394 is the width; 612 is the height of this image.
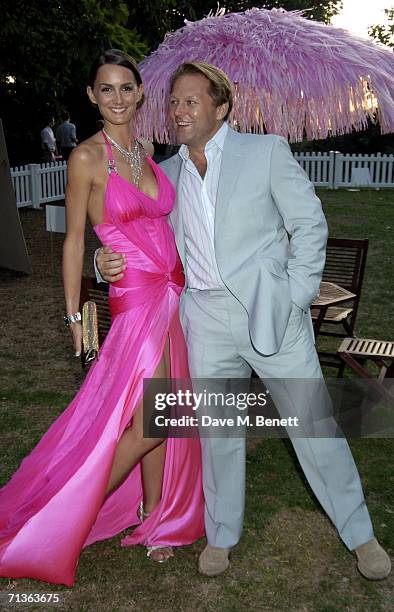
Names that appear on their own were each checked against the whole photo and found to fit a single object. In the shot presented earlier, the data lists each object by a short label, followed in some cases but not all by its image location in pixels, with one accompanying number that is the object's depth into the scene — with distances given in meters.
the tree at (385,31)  30.66
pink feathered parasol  5.33
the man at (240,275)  3.04
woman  3.27
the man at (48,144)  19.81
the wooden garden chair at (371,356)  4.65
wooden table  5.73
